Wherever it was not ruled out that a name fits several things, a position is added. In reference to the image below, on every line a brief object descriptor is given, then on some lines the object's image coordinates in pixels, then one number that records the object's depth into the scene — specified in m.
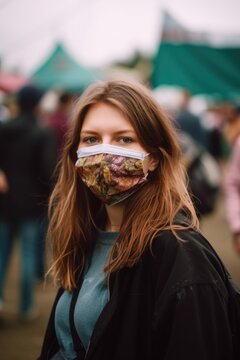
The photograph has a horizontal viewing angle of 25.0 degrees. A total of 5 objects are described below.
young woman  1.75
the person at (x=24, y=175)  5.43
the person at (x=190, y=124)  9.29
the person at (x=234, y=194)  4.84
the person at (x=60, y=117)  7.04
